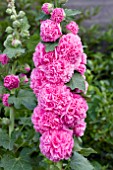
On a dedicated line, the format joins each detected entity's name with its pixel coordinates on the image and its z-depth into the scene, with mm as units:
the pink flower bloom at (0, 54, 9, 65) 1403
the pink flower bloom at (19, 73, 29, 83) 1430
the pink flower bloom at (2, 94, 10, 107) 1383
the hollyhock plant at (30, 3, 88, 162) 1257
